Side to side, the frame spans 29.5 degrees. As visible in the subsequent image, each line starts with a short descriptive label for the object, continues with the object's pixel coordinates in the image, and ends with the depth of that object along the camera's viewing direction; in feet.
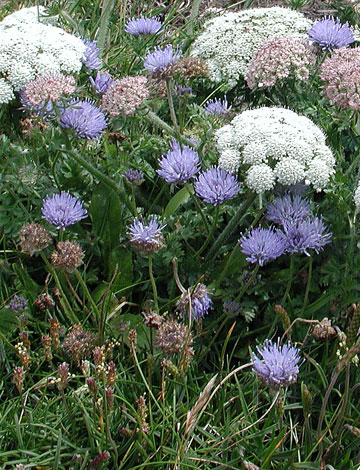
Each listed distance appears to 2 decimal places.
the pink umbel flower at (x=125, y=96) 7.93
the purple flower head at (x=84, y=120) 7.68
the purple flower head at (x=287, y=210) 7.64
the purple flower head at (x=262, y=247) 7.22
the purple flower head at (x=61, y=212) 7.54
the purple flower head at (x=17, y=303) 7.54
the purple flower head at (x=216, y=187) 7.57
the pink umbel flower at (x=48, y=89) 7.48
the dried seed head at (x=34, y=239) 6.89
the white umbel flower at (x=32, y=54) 8.61
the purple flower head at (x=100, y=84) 9.25
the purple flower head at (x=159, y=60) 8.87
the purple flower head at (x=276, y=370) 5.82
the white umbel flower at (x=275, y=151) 7.35
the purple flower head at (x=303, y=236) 7.34
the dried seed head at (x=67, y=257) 6.72
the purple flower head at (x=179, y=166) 7.67
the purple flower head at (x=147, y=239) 6.95
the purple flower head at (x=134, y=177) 8.32
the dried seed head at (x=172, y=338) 6.33
